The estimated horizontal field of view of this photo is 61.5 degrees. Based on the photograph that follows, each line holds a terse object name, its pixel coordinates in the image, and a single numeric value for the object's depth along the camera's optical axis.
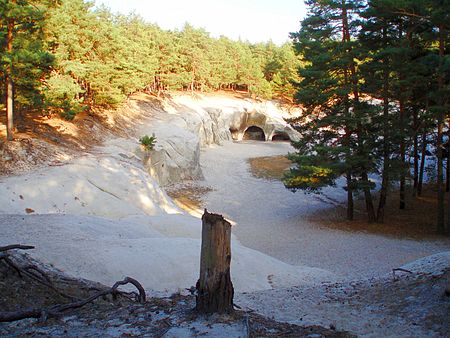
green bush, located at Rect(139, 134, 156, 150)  24.48
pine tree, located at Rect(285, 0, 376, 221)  18.14
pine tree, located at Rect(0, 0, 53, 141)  14.57
